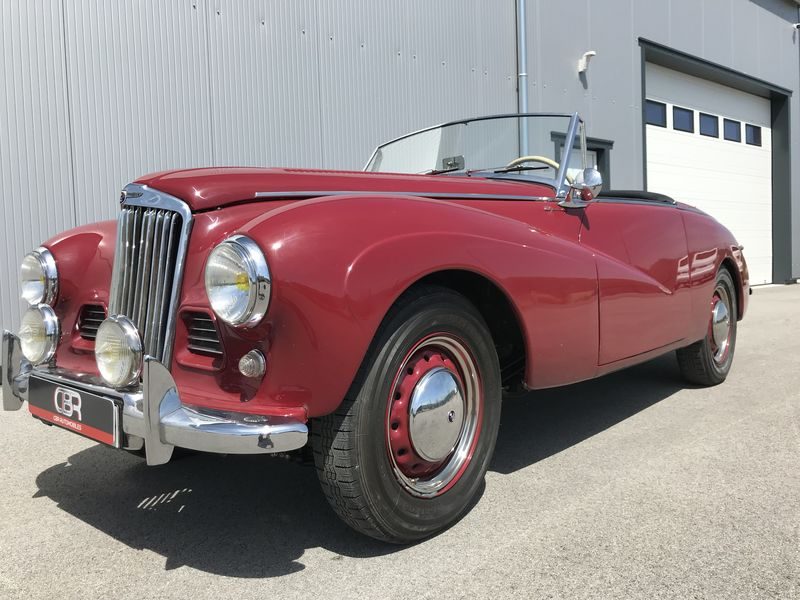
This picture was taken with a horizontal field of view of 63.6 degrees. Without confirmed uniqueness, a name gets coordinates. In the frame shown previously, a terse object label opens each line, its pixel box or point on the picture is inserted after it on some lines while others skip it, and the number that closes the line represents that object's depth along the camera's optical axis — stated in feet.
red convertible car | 5.97
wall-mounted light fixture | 31.02
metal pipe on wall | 28.17
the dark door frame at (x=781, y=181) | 47.14
